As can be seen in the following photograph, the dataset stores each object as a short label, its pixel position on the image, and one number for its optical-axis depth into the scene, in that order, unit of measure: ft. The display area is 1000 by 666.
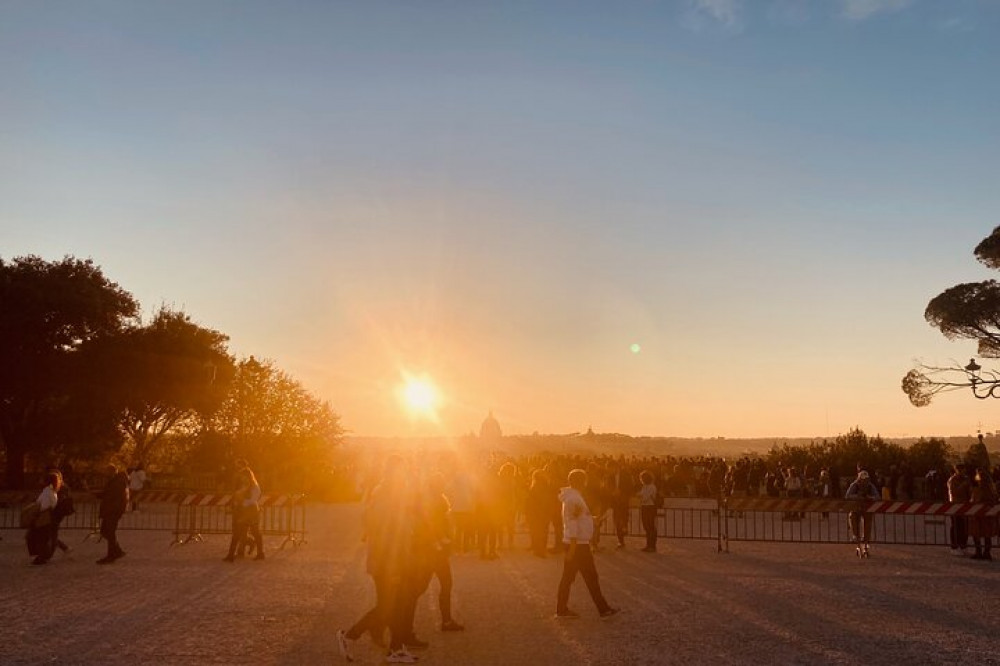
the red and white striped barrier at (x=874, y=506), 59.57
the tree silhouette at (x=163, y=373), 142.82
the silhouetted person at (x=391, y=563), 31.01
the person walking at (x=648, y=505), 63.05
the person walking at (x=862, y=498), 63.56
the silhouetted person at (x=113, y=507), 55.11
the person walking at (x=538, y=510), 60.34
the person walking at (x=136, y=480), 93.65
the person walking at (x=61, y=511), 55.81
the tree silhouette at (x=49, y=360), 132.36
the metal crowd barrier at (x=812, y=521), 60.75
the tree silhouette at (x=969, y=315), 139.85
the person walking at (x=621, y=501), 65.57
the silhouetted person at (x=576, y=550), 37.99
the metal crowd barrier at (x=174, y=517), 66.03
